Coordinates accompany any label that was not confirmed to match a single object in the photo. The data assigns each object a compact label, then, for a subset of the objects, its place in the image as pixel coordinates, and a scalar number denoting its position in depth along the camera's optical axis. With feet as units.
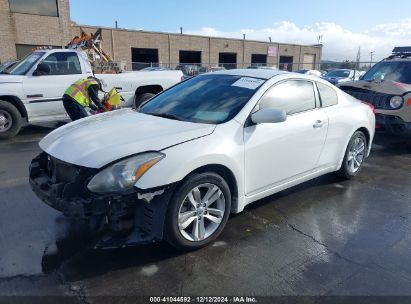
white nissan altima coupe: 9.43
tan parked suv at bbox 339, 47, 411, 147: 22.97
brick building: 70.44
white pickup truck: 25.58
